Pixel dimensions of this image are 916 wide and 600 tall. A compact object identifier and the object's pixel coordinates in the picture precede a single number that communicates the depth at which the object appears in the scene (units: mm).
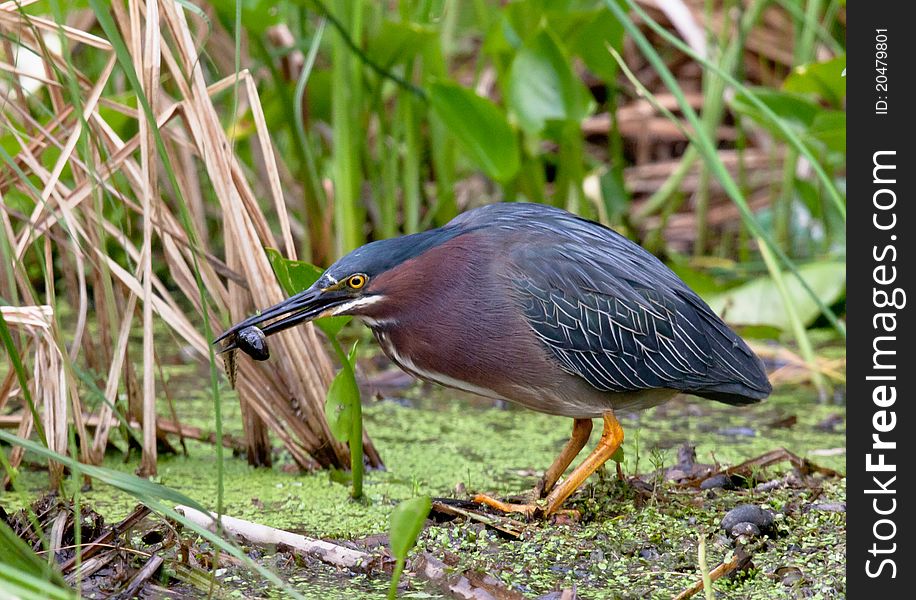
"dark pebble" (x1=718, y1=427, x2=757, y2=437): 8609
